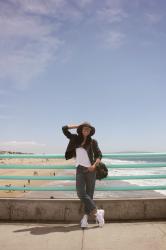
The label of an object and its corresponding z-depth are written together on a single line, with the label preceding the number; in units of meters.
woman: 5.82
